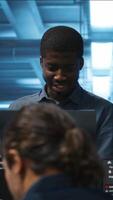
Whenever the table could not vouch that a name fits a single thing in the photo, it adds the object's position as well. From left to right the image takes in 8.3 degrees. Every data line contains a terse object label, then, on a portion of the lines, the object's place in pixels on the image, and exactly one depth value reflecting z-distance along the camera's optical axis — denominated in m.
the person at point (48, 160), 1.98
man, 2.83
